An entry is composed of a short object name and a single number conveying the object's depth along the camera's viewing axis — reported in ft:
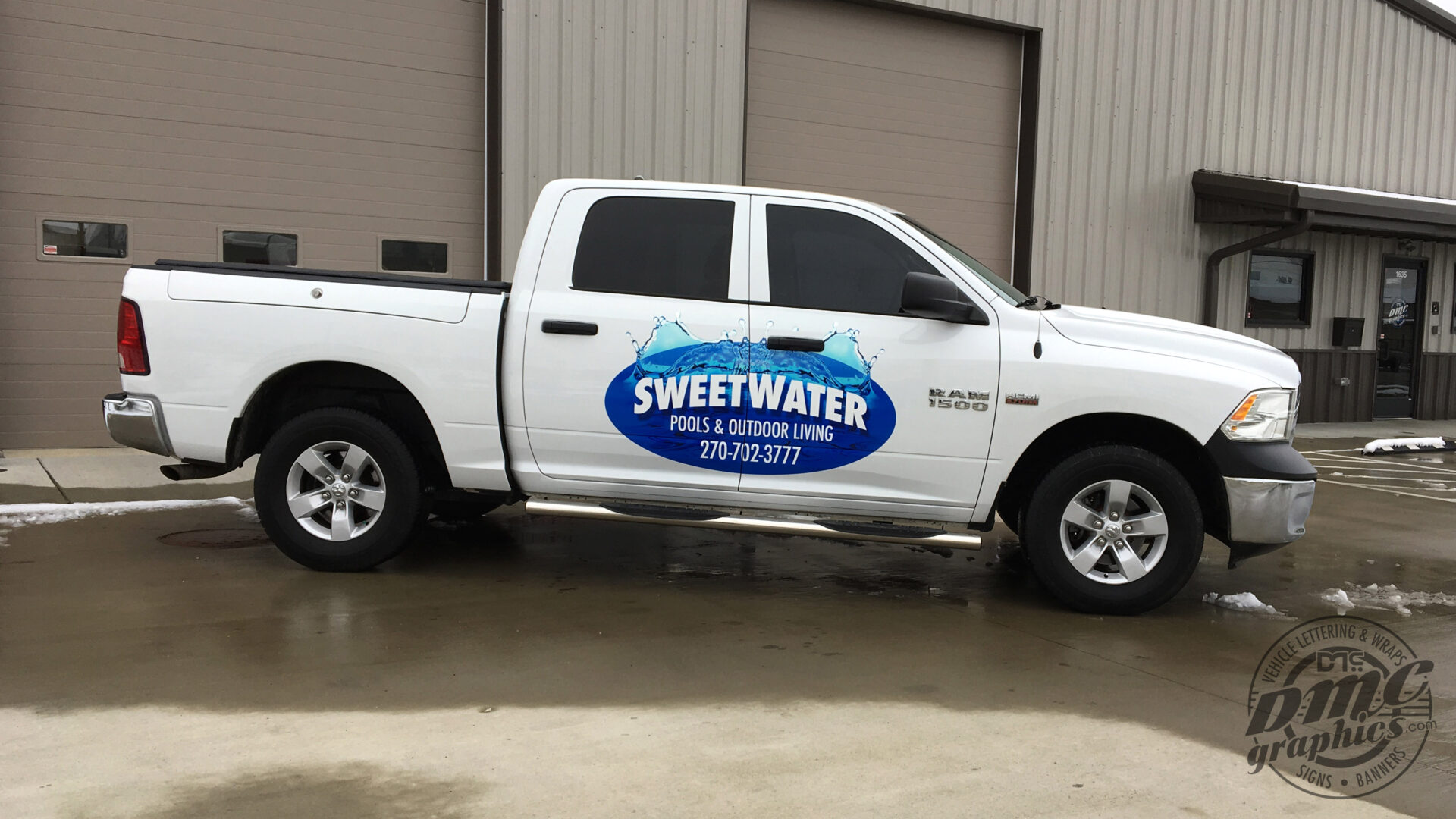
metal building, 33.01
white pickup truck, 18.21
